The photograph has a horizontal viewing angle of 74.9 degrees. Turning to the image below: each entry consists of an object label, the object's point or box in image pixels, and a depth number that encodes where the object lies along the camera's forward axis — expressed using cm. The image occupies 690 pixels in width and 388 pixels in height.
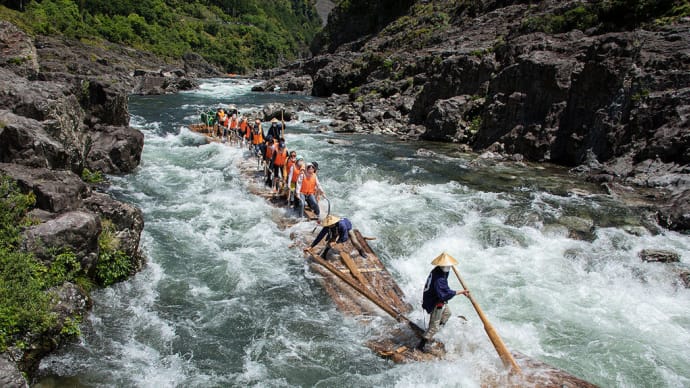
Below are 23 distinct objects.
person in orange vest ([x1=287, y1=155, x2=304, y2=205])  1496
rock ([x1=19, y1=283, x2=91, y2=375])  742
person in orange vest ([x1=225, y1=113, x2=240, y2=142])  2473
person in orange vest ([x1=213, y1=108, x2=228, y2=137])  2620
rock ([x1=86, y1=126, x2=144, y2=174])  1906
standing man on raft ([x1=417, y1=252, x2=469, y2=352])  826
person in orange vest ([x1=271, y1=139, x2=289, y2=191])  1725
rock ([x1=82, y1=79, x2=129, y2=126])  2145
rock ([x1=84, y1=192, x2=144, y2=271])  1097
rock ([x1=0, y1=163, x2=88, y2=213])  980
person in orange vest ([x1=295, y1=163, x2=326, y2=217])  1448
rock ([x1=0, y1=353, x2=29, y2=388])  616
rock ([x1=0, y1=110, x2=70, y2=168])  1126
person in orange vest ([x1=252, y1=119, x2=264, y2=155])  2075
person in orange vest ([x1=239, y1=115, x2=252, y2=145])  2366
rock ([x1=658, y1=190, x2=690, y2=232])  1478
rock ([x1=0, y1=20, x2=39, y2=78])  1888
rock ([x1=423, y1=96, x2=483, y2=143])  2945
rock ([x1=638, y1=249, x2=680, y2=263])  1263
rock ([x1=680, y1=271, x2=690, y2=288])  1160
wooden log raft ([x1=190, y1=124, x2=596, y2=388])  800
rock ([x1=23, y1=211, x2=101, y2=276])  869
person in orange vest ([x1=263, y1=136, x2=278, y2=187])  1776
